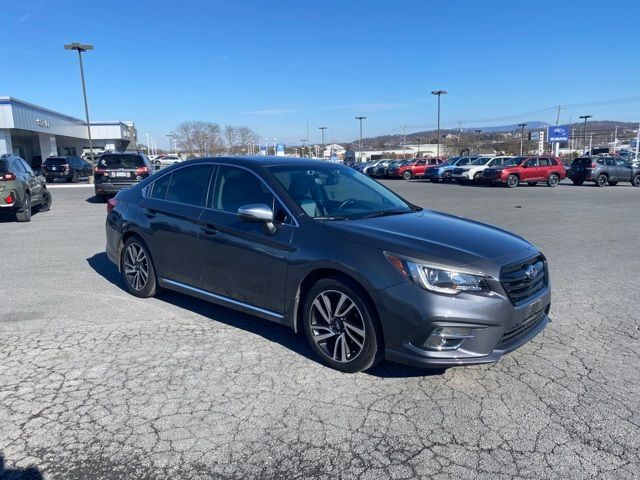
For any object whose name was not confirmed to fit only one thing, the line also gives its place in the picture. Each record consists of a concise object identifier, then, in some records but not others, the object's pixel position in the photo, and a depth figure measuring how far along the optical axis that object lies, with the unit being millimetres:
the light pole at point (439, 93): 54594
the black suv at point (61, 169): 32062
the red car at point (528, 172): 29094
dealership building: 35562
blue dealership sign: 61188
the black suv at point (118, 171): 16281
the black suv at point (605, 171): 29344
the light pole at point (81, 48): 28719
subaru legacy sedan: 3387
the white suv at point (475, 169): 31703
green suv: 11484
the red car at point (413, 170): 40406
